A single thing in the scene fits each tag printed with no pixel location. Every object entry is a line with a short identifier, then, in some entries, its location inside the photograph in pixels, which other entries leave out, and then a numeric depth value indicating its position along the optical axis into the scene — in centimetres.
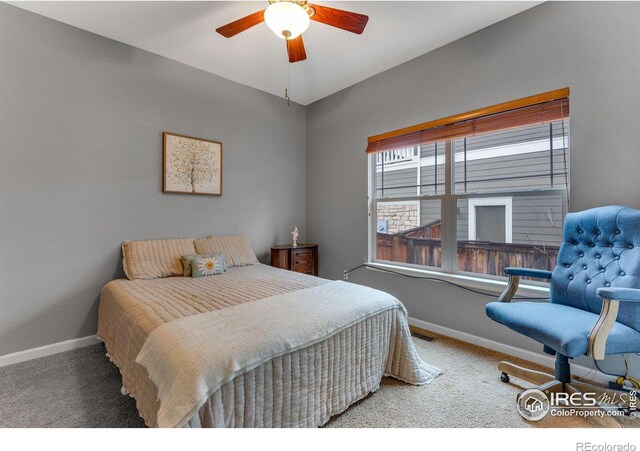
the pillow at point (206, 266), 254
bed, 112
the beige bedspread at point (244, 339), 106
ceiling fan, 160
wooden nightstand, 340
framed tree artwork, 286
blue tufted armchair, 135
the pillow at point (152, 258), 245
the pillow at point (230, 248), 292
